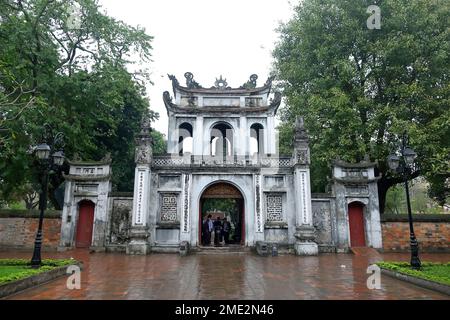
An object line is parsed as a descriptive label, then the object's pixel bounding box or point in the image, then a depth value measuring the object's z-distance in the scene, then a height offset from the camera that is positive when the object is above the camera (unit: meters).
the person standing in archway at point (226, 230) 19.19 -0.09
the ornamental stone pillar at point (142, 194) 16.11 +1.67
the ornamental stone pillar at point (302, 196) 16.19 +1.61
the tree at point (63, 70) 15.10 +7.88
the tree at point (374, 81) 17.61 +8.42
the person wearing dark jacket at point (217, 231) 19.06 -0.15
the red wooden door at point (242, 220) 18.01 +0.46
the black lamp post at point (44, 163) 9.88 +2.19
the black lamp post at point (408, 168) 10.12 +2.05
